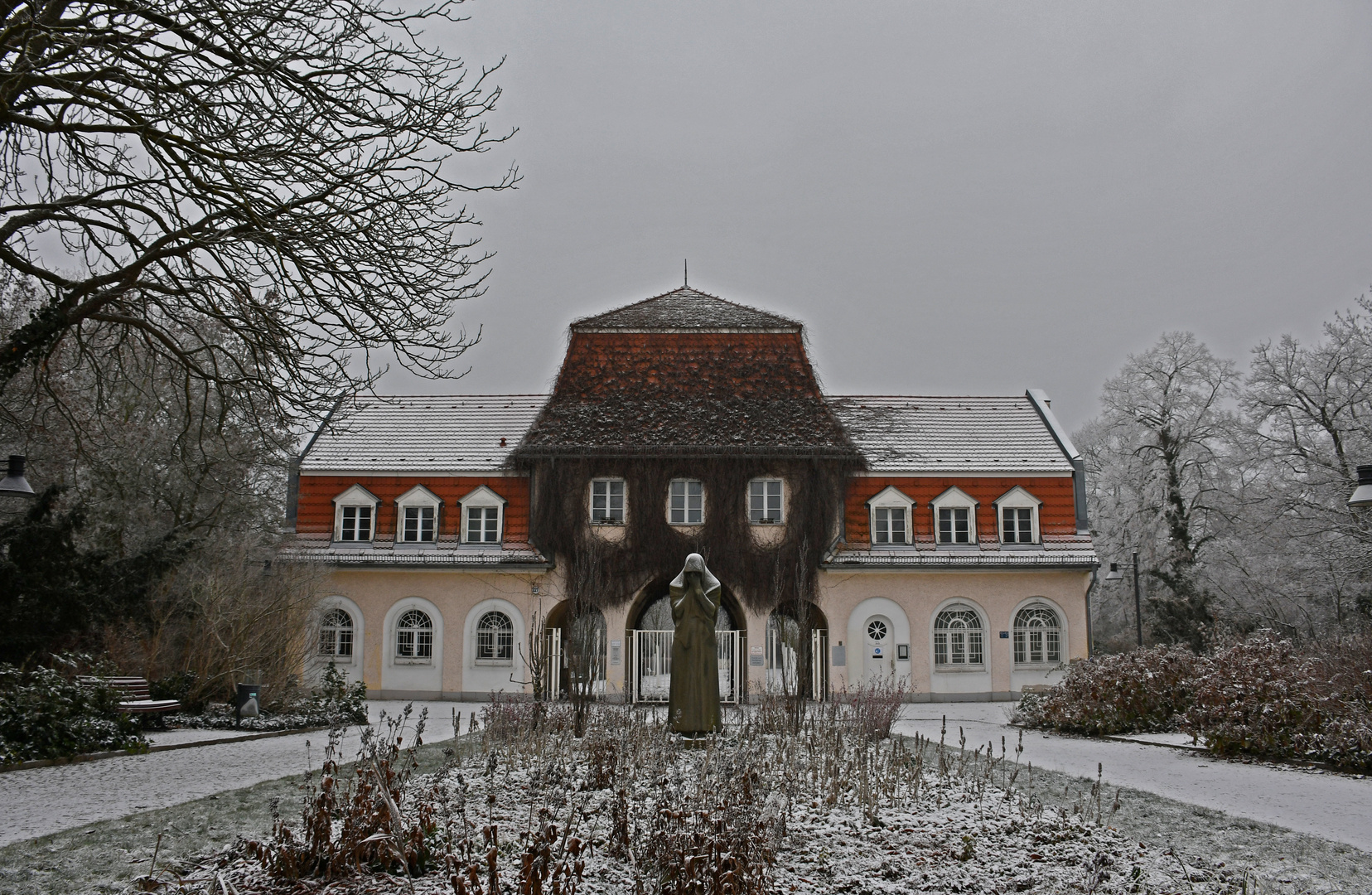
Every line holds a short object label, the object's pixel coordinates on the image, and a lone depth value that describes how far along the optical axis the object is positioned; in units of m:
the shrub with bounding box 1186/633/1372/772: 12.51
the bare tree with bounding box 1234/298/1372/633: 27.88
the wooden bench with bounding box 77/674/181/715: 14.43
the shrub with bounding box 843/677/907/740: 12.95
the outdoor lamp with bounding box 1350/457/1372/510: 13.26
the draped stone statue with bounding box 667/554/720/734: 13.17
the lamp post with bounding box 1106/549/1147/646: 31.20
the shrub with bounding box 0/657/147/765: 11.84
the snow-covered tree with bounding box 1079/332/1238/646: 33.47
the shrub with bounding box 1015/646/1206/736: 17.05
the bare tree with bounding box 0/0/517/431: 9.66
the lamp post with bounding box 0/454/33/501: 13.02
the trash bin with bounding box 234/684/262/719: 16.92
